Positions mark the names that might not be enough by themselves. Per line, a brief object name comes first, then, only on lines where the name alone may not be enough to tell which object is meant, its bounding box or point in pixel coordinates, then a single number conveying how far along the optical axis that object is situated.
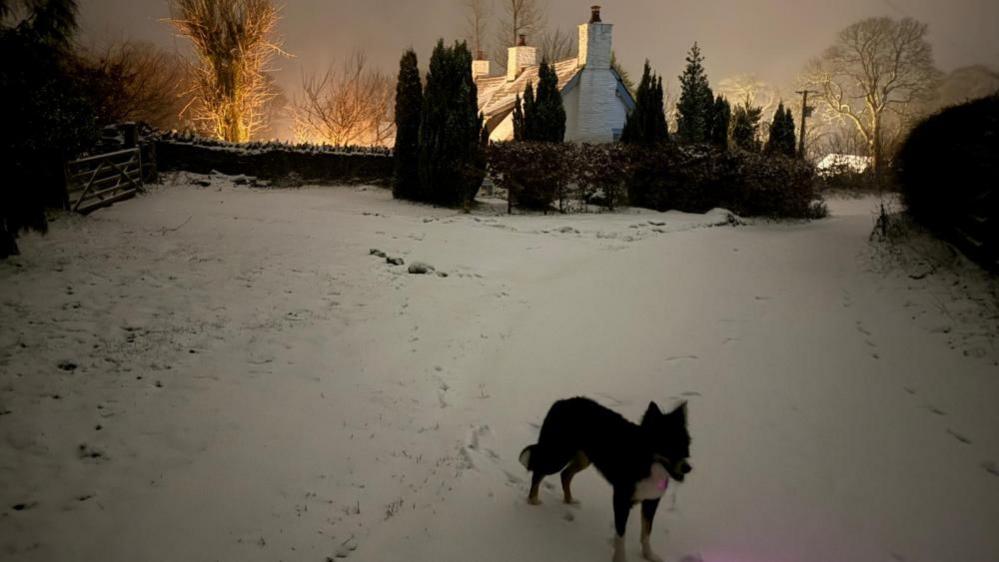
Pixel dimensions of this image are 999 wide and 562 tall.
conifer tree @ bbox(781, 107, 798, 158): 22.37
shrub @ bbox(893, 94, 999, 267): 6.03
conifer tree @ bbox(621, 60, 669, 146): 17.48
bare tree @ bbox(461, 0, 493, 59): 45.48
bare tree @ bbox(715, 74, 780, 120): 47.31
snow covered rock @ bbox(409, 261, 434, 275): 8.99
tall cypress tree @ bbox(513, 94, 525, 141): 19.44
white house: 23.72
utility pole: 29.70
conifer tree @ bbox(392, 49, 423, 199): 17.89
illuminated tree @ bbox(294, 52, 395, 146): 32.12
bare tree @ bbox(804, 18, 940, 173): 32.22
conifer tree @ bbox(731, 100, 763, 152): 23.72
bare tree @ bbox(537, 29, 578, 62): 49.09
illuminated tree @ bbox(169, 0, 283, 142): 23.80
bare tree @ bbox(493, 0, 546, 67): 43.50
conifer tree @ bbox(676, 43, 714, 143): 19.12
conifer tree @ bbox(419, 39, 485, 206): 16.72
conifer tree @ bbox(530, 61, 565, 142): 19.02
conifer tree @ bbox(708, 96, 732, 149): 20.48
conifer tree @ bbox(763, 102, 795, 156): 22.36
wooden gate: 12.05
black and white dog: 2.71
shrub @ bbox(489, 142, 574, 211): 15.60
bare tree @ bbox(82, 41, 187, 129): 20.83
